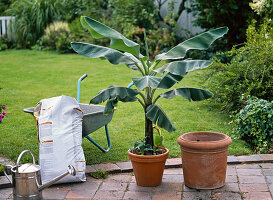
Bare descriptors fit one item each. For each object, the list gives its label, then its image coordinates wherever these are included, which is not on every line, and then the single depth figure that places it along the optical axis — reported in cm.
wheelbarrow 450
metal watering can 366
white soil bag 409
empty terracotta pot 391
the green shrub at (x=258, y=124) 505
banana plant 389
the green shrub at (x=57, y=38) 1345
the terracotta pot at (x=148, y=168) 400
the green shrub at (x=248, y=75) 602
